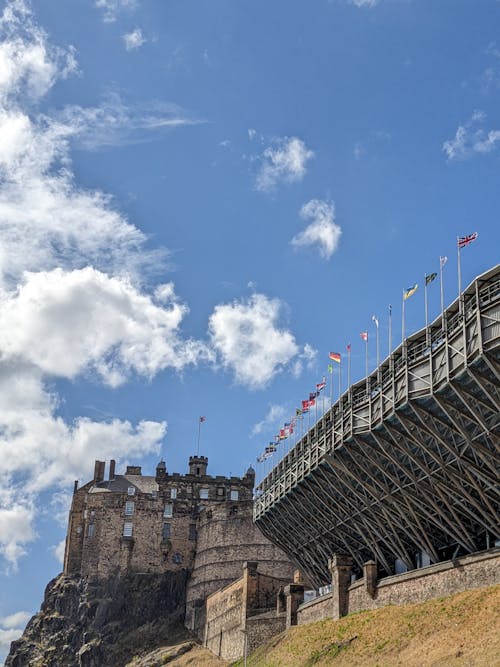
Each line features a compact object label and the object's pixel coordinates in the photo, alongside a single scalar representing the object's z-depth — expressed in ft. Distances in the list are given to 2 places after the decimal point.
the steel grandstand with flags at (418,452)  152.87
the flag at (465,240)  160.86
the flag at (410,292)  177.71
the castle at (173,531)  334.03
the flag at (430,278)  171.94
